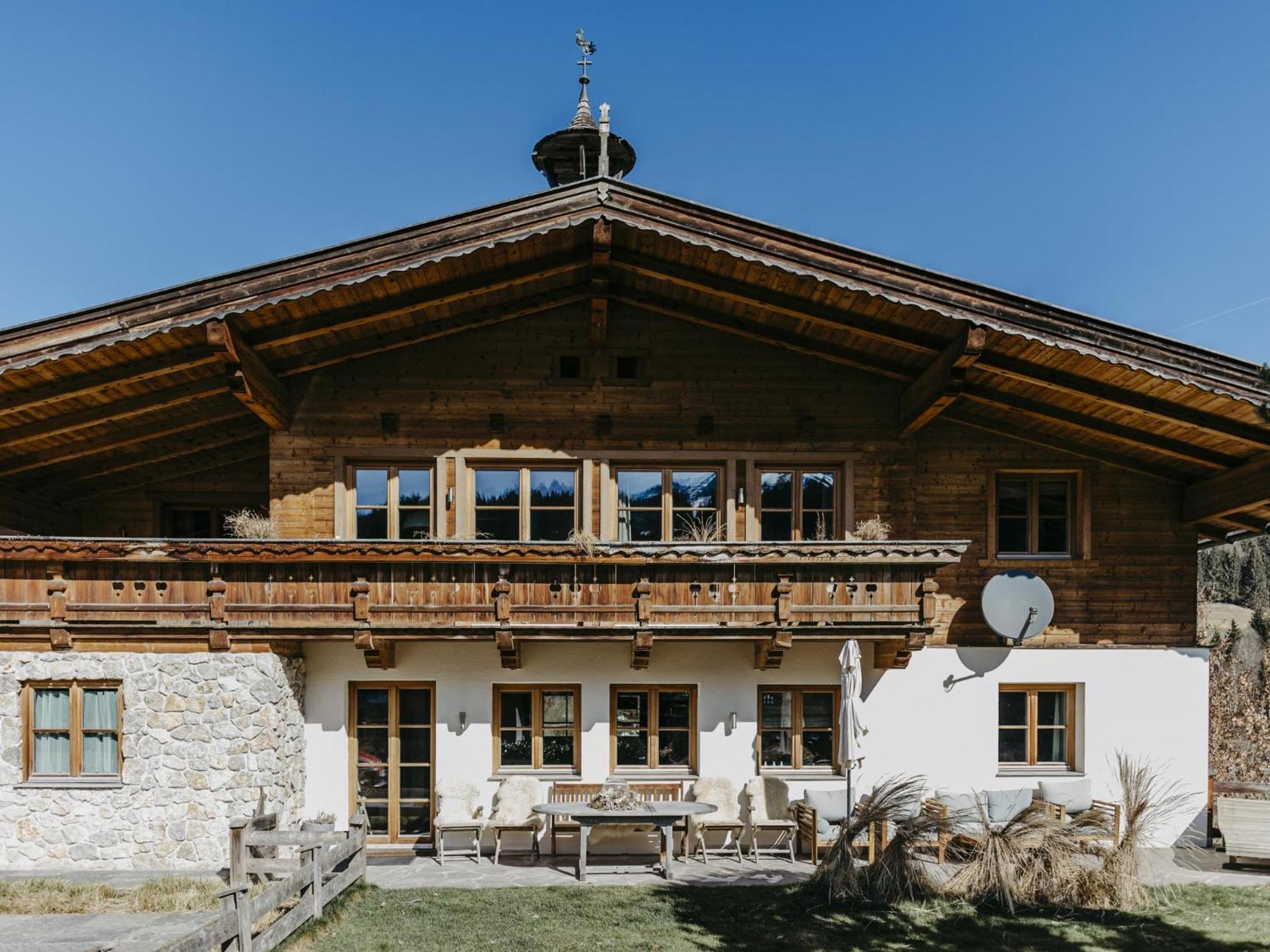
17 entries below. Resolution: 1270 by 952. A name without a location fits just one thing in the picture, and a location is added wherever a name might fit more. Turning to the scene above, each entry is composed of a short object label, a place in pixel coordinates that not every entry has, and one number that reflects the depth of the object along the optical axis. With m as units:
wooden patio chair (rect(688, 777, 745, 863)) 11.18
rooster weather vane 14.59
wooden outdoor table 10.02
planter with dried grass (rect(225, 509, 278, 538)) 11.44
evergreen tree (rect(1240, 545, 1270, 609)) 35.88
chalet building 10.41
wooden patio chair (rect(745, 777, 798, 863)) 11.18
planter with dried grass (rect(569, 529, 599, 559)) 10.70
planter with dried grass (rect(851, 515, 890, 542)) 11.79
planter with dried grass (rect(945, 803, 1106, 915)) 8.98
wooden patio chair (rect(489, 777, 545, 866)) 11.10
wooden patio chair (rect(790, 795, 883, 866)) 10.10
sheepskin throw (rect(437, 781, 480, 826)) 11.20
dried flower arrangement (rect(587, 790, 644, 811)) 10.31
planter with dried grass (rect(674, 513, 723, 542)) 12.37
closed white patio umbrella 10.12
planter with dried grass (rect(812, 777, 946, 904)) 9.11
